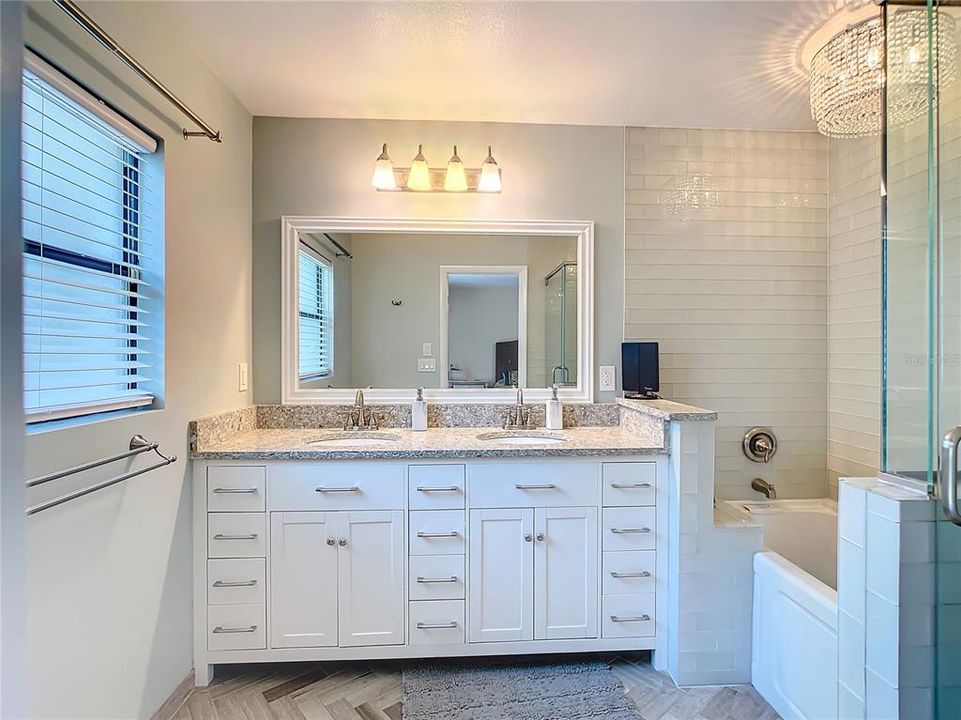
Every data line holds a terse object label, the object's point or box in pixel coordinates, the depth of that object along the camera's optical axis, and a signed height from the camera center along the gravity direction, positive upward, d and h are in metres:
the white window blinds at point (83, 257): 1.11 +0.27
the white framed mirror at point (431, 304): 2.36 +0.27
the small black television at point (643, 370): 2.29 -0.05
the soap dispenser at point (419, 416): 2.28 -0.27
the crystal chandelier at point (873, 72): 1.27 +0.89
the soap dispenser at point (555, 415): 2.31 -0.27
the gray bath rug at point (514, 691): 1.66 -1.21
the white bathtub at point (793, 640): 1.45 -0.92
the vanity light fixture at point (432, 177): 2.23 +0.85
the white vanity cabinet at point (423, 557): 1.79 -0.75
